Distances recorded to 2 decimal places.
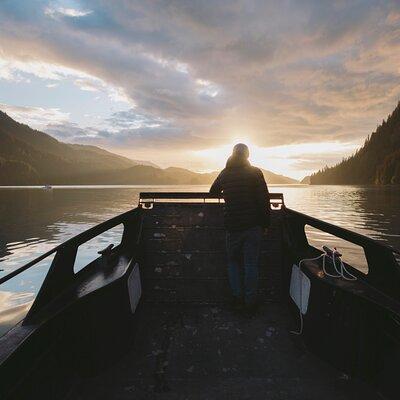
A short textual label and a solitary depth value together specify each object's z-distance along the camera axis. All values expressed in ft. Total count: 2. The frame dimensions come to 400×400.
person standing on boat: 16.21
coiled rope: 13.44
